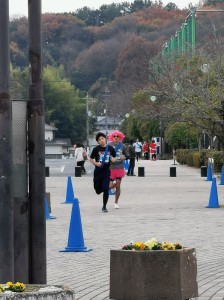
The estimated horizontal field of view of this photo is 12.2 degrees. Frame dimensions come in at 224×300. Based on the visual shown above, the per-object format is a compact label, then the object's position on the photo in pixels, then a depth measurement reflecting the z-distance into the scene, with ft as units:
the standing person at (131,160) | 148.54
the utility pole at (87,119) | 483.68
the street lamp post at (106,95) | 486.79
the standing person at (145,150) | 267.41
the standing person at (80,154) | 157.17
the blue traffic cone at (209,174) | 126.70
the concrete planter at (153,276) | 30.71
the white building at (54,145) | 487.61
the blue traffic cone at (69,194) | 86.30
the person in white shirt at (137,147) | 219.16
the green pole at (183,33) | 265.46
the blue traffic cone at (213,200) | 77.41
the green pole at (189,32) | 263.57
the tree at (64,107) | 493.36
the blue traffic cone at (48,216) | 67.46
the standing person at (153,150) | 246.68
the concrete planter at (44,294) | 19.93
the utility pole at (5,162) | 26.94
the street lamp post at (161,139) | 276.33
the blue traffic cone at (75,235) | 48.32
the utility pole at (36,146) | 28.50
